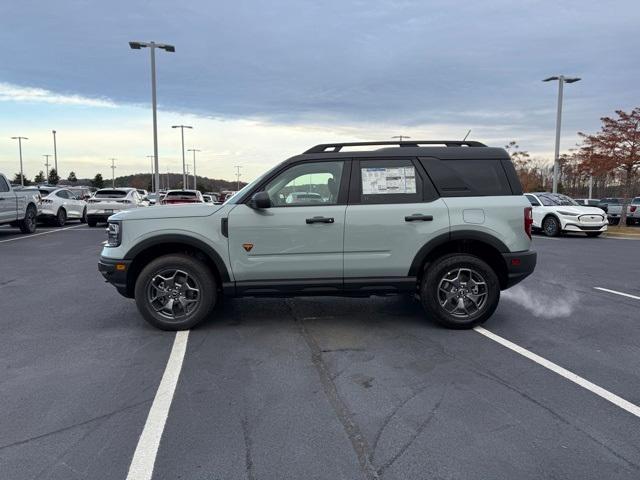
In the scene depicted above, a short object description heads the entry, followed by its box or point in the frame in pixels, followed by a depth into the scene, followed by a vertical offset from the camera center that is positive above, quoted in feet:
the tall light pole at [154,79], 88.28 +18.55
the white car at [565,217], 58.54 -3.27
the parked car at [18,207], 50.01 -2.64
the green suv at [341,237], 17.61 -1.76
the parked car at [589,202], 114.23 -2.89
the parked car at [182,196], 69.40 -1.81
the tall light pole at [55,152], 223.08 +12.37
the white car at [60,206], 64.80 -3.22
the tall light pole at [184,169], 197.98 +5.41
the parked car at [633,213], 88.89 -4.00
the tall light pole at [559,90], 82.94 +15.77
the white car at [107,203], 66.49 -2.68
